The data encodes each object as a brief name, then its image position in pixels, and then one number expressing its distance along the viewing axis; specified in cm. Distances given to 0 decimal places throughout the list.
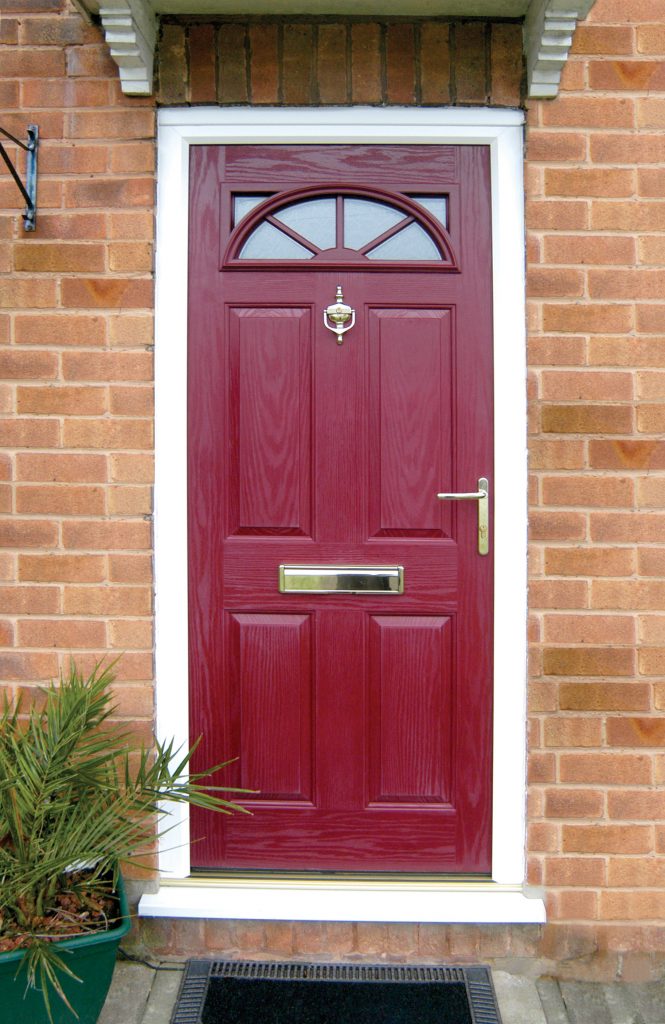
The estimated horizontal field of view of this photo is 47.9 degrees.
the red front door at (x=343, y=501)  235
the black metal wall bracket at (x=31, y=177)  226
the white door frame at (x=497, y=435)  229
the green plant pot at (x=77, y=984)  188
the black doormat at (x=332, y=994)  206
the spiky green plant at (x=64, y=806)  190
